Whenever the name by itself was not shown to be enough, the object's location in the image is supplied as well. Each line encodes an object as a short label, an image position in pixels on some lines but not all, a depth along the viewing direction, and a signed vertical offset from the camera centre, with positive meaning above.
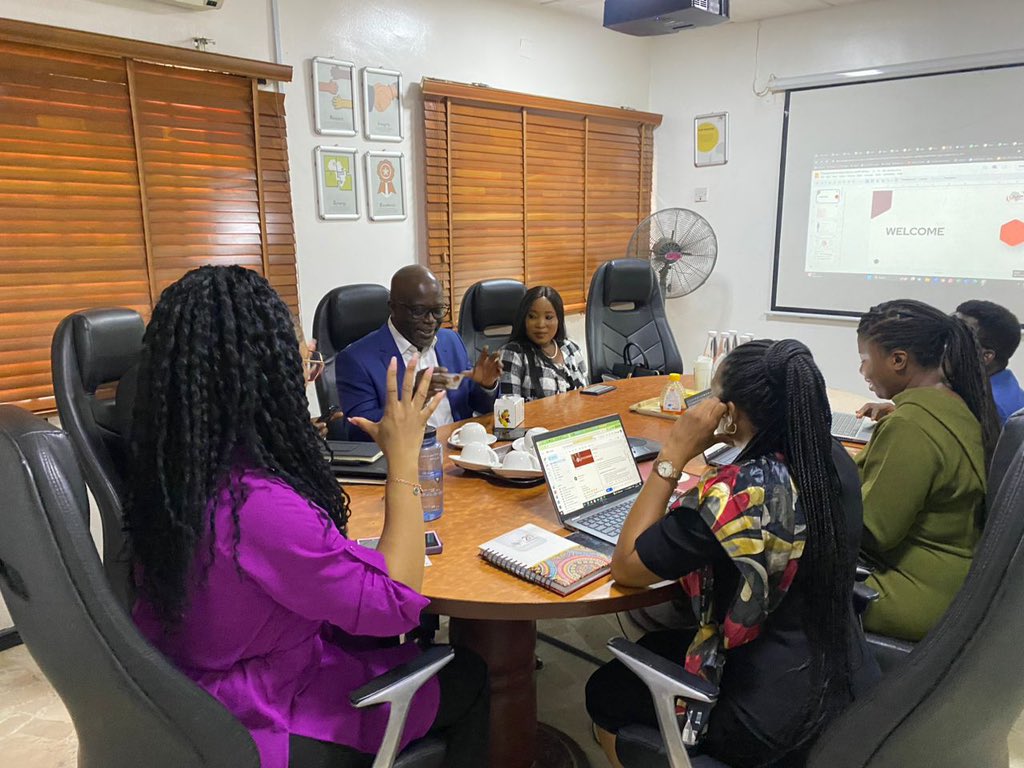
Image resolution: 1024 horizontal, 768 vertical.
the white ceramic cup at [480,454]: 1.83 -0.55
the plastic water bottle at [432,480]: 1.58 -0.52
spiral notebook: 1.28 -0.59
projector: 2.38 +0.74
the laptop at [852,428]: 2.15 -0.58
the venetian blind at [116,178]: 2.39 +0.22
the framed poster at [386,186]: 3.39 +0.24
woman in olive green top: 1.43 -0.52
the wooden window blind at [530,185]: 3.66 +0.29
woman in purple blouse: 0.98 -0.40
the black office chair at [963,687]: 0.90 -0.58
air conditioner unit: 2.63 +0.84
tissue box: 2.15 -0.51
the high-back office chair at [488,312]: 3.12 -0.32
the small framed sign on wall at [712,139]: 4.46 +0.60
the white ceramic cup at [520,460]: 1.78 -0.54
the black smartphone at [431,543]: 1.41 -0.59
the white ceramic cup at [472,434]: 1.97 -0.53
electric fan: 4.28 -0.06
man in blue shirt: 2.28 -0.34
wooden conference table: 1.23 -0.61
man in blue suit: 2.24 -0.35
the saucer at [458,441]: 1.99 -0.56
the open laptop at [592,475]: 1.54 -0.53
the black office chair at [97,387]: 1.55 -0.33
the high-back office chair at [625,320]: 3.53 -0.40
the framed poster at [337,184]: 3.21 +0.24
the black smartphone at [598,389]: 2.73 -0.57
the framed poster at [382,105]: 3.29 +0.60
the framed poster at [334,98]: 3.12 +0.60
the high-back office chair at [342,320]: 2.75 -0.31
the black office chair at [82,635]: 0.83 -0.47
